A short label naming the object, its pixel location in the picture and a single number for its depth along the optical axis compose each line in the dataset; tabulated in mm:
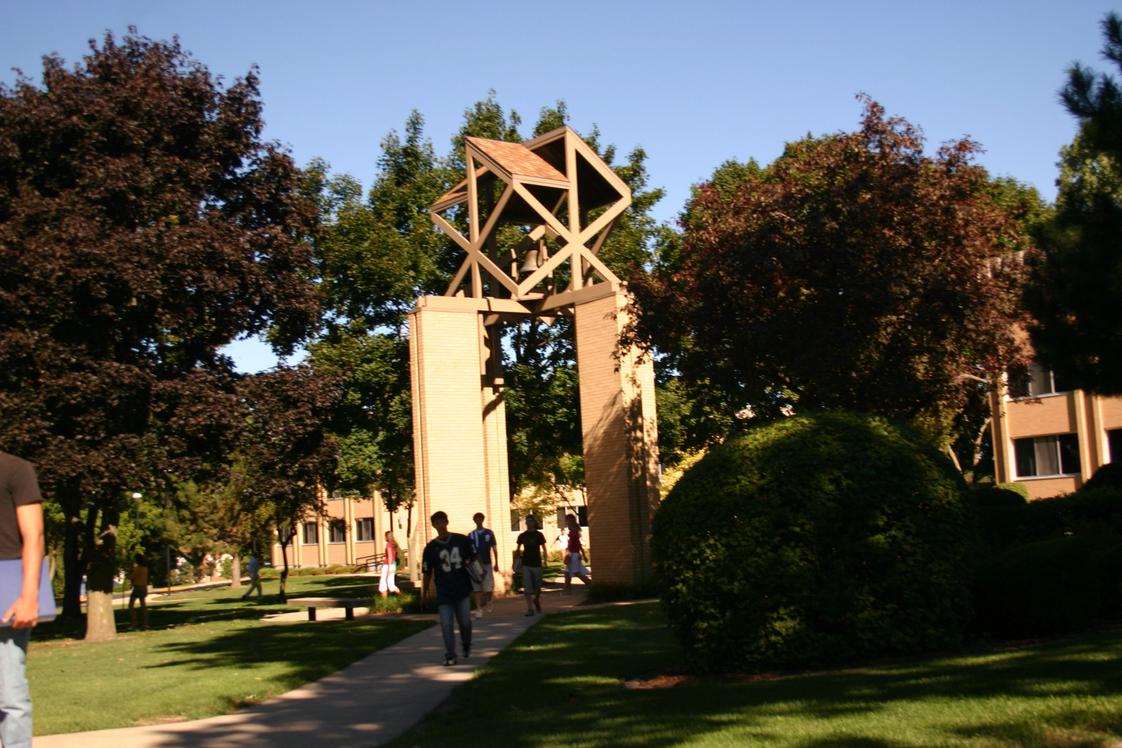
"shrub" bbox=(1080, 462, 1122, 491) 17688
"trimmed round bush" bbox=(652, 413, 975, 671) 10203
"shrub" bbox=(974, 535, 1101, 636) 11062
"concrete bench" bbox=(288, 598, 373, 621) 29641
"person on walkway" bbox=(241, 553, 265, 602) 39853
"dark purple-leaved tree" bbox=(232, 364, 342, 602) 22656
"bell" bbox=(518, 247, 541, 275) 25170
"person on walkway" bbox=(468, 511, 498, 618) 19391
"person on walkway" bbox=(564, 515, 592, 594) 27516
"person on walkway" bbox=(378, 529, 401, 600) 28078
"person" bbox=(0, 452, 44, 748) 5672
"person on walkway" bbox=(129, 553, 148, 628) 26234
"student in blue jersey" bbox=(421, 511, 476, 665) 13812
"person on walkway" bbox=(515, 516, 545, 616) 20188
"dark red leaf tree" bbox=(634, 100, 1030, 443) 18109
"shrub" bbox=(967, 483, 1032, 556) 15344
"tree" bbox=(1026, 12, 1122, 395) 13734
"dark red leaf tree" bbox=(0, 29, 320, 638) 20109
